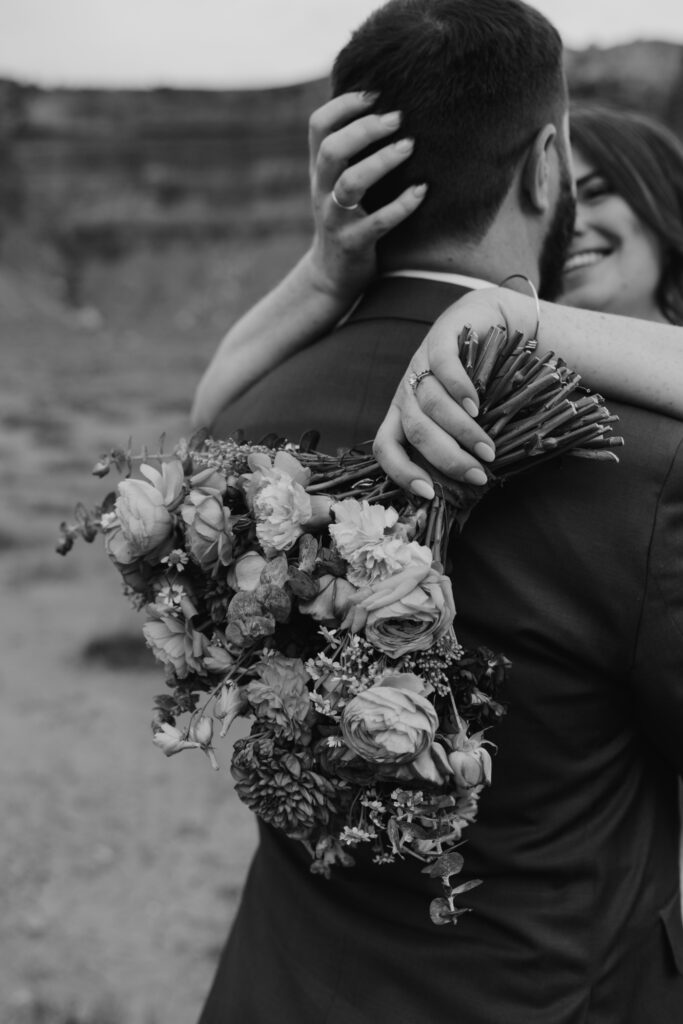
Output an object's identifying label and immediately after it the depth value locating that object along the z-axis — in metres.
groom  1.40
